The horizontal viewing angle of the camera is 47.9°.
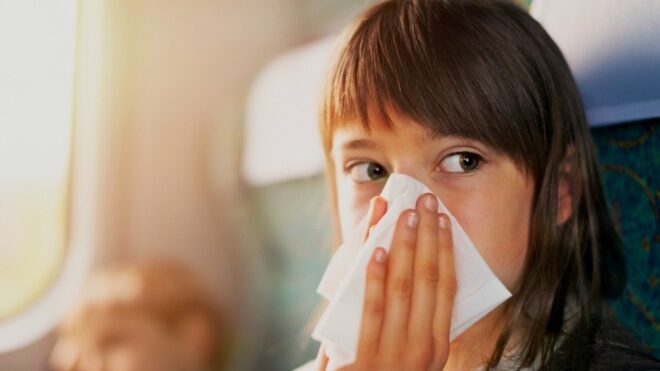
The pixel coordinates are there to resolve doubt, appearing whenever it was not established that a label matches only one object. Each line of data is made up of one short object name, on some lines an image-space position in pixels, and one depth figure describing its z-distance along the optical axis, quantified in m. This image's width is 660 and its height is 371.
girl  0.89
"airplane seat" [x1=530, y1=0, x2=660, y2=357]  0.91
